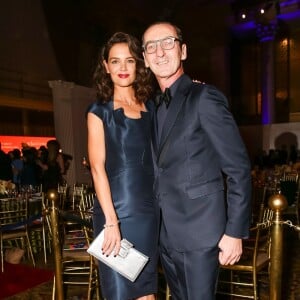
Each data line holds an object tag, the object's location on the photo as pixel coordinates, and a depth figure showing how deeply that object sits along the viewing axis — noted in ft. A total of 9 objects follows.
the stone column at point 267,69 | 54.80
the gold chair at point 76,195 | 22.97
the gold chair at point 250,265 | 9.50
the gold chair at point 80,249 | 10.31
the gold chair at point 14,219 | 15.98
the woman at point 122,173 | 6.07
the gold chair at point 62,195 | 21.11
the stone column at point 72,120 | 32.94
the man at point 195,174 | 5.02
